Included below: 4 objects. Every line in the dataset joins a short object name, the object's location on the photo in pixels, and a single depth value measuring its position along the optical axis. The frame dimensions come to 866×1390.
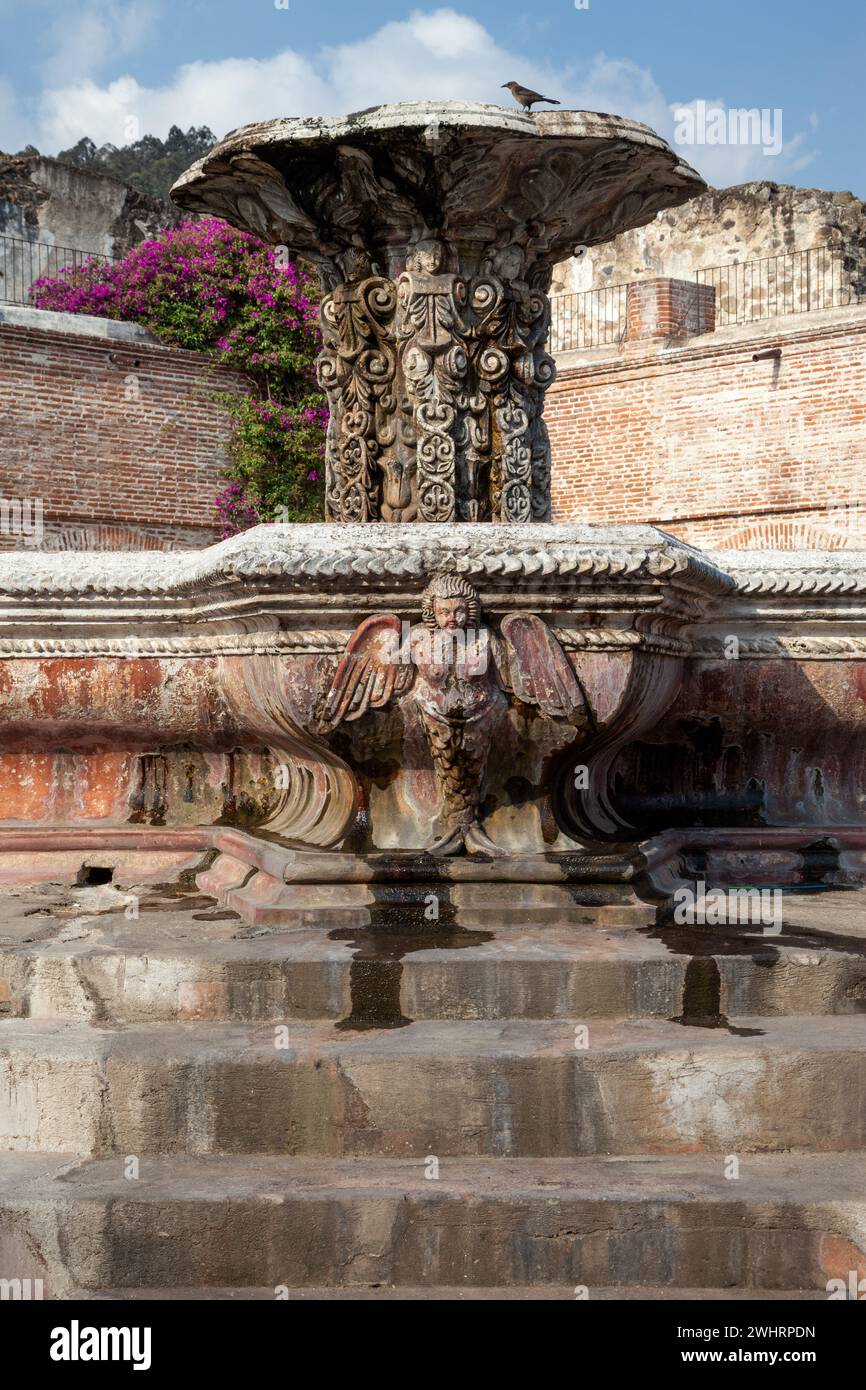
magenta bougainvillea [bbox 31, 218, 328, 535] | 18.53
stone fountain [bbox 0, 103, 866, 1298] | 2.76
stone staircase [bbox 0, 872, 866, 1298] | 2.73
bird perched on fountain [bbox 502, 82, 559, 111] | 4.79
